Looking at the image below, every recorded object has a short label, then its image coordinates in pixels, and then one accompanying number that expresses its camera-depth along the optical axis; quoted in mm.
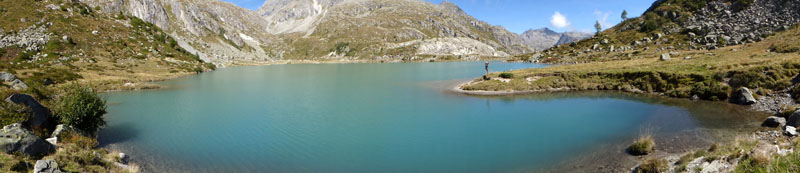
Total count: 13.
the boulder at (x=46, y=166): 11220
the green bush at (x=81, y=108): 20391
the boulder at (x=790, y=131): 14878
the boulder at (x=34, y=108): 18114
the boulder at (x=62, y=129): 17906
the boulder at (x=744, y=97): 25922
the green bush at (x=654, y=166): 12914
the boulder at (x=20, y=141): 13141
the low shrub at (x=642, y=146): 16094
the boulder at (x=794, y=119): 16391
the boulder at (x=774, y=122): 18328
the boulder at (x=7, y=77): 33644
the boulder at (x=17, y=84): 31433
